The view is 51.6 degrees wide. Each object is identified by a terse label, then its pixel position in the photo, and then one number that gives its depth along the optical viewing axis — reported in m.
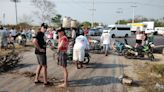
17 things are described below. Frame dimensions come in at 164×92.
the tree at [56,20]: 31.60
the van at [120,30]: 27.94
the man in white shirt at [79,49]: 7.15
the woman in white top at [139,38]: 11.49
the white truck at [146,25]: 41.52
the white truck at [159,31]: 41.28
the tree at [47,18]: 32.64
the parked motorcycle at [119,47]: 11.07
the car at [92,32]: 30.03
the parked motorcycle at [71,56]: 8.08
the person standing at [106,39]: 10.69
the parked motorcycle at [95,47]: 11.91
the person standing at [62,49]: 5.43
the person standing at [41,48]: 5.39
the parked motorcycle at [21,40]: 14.90
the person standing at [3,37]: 12.02
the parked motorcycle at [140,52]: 10.14
